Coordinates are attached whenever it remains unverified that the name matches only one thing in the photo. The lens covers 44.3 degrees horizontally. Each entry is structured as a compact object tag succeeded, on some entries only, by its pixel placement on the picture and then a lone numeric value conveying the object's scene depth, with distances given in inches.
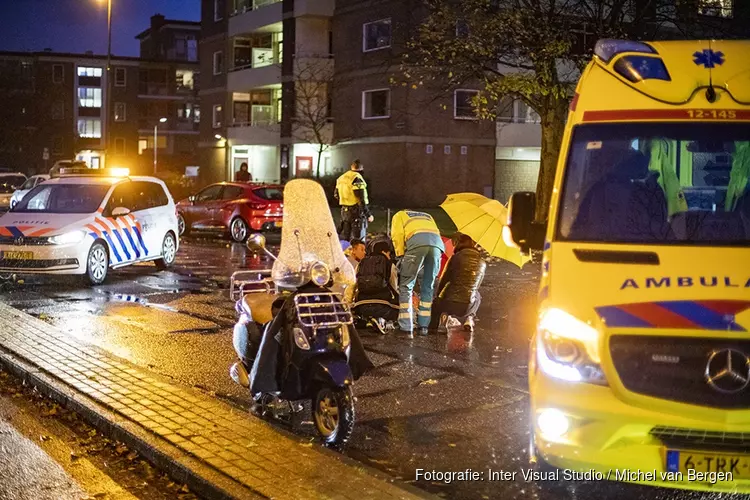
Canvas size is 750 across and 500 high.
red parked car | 1019.9
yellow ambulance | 192.9
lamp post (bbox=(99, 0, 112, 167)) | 1650.5
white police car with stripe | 588.1
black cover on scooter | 269.1
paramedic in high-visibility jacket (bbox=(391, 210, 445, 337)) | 428.5
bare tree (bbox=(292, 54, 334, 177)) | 1800.0
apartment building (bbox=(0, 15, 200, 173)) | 3154.5
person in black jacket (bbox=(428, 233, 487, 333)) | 442.6
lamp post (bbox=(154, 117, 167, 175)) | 3168.1
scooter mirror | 277.7
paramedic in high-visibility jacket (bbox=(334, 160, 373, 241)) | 877.8
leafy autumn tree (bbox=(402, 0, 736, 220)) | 788.6
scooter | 260.2
